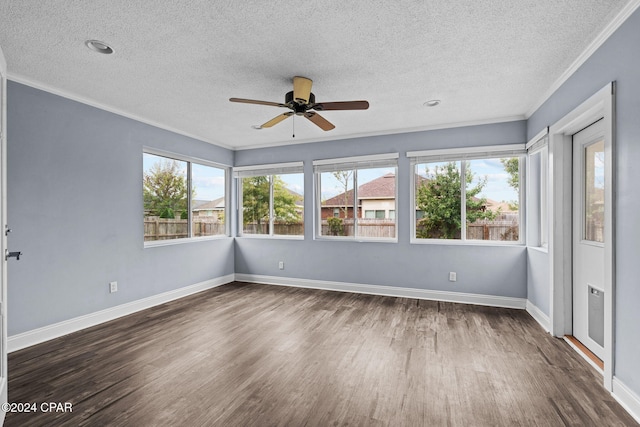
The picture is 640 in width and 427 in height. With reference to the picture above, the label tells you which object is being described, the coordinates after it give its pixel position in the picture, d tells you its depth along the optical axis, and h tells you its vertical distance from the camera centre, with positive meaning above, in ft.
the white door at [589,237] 8.57 -0.66
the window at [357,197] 15.92 +0.96
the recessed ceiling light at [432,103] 11.52 +4.21
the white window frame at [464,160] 13.55 +2.56
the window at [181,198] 14.20 +0.83
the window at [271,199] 18.02 +0.92
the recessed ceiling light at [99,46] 7.66 +4.22
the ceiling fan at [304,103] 9.07 +3.35
